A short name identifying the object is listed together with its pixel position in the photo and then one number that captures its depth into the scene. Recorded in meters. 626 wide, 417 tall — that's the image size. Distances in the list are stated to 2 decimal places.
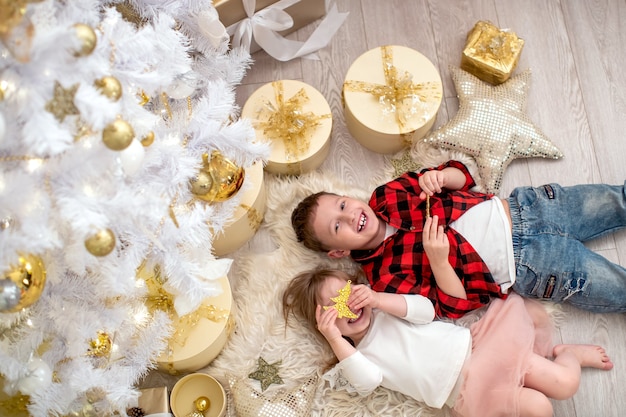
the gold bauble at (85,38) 0.86
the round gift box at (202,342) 1.61
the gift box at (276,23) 1.83
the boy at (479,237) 1.64
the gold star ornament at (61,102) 0.90
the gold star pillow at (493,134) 1.82
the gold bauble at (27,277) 0.91
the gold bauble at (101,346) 1.33
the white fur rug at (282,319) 1.68
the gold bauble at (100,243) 0.93
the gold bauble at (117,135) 0.91
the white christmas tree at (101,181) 0.88
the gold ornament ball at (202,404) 1.64
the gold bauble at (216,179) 1.32
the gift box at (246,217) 1.69
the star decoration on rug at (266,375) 1.69
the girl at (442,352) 1.57
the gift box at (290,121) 1.79
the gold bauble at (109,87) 0.92
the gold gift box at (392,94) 1.76
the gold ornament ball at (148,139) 1.07
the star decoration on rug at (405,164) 1.88
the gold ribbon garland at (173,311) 1.60
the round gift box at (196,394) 1.63
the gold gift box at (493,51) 1.85
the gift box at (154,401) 1.63
